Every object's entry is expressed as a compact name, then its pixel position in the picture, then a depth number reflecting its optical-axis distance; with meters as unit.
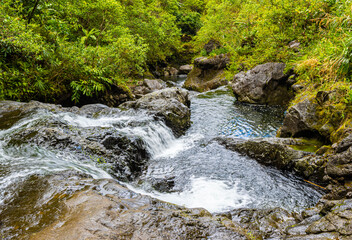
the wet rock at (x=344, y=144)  3.82
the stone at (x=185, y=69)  27.57
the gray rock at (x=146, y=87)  14.62
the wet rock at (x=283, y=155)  4.57
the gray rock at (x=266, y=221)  2.86
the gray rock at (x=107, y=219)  2.03
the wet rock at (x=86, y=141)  4.83
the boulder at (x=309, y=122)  5.07
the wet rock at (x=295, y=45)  10.38
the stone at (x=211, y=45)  23.34
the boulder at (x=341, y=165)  3.58
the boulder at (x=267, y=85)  10.93
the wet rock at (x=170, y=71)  27.18
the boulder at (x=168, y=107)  8.40
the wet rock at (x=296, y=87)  8.19
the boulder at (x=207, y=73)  17.56
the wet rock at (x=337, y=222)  2.22
